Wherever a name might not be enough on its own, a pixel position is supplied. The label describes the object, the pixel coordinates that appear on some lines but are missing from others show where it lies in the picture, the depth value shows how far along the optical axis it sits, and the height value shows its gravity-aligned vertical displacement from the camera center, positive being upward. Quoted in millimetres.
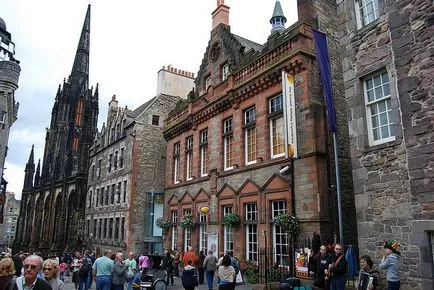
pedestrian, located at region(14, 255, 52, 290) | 3986 -529
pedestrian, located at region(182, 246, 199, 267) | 13523 -1010
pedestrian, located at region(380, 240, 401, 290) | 7430 -714
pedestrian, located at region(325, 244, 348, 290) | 8016 -920
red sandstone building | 13219 +3661
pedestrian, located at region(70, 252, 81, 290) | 15842 -1848
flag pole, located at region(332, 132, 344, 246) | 10145 +616
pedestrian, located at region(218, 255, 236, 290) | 8742 -1129
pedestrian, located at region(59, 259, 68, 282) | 19803 -2305
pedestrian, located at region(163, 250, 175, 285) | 15648 -1608
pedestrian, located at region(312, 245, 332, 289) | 8492 -892
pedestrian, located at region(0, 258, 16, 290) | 4090 -514
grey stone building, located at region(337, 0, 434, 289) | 8031 +2678
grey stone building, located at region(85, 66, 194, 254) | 26500 +4409
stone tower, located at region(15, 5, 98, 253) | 44688 +8826
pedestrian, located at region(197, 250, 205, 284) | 15206 -1690
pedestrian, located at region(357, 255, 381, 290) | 6922 -898
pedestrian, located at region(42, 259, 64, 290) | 4867 -569
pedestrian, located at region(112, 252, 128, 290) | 9516 -1209
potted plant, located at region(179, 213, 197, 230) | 19666 +416
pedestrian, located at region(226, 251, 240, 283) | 11959 -1183
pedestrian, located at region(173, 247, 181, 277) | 18078 -1692
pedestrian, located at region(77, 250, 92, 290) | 13508 -1609
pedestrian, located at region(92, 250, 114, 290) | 9438 -1142
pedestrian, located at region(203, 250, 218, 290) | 13055 -1361
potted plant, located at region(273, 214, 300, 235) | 12805 +222
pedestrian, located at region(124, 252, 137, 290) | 9789 -1266
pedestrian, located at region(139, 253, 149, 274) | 15898 -1484
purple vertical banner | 11194 +5079
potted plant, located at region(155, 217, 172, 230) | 22797 +411
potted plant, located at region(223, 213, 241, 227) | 15984 +429
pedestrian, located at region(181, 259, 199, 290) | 9969 -1345
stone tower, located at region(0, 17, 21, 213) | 21219 +8660
